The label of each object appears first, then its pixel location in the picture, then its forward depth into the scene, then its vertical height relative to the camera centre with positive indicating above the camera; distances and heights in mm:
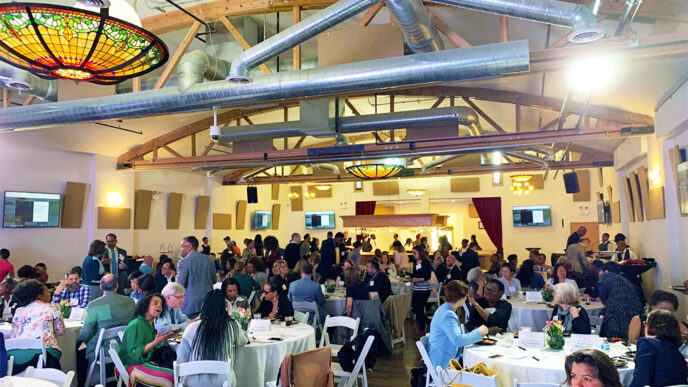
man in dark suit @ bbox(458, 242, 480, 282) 9148 -363
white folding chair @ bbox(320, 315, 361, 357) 4861 -834
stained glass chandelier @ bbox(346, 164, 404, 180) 10172 +1499
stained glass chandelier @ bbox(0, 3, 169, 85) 2637 +1155
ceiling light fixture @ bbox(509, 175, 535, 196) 12820 +1582
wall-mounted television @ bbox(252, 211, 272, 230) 16953 +699
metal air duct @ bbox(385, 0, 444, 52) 4418 +2097
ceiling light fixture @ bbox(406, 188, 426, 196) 15680 +1556
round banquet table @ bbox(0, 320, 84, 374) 4668 -991
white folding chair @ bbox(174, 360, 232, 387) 3221 -843
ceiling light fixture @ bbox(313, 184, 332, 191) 15756 +1735
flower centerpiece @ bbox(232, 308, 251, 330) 4270 -669
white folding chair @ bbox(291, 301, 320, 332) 5906 -812
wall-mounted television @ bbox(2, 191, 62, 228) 8914 +550
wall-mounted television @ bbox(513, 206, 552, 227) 15320 +797
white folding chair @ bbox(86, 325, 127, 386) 4270 -981
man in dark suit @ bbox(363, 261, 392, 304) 7008 -612
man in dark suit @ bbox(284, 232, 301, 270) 10539 -276
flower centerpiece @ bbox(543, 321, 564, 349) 3736 -715
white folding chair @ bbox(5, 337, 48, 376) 3827 -826
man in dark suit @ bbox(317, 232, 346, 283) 9797 -359
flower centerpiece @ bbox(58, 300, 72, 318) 5168 -732
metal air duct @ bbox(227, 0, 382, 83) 4305 +1927
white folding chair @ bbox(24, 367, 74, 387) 2965 -831
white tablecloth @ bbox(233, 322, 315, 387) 3984 -964
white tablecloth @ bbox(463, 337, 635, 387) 3299 -846
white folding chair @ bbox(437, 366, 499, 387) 2881 -833
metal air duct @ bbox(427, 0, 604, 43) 3560 +1761
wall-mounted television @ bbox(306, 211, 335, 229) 18031 +743
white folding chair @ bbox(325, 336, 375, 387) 4012 -1119
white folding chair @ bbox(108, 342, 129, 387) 3482 -896
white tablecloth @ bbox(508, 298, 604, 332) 5879 -888
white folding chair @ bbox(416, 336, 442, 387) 3639 -924
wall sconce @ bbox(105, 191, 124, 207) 11016 +918
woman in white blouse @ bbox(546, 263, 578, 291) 6484 -427
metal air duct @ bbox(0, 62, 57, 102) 5289 +1939
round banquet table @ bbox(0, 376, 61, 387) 2830 -835
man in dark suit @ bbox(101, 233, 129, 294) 7934 -368
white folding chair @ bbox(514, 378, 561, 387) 2709 -790
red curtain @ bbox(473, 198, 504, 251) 15906 +814
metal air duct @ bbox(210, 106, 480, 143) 8445 +2100
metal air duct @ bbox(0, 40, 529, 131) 4496 +1620
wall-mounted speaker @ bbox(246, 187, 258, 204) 15211 +1417
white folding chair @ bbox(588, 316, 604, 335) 4618 -794
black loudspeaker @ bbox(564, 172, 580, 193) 11773 +1424
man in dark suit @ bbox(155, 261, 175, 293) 7340 -545
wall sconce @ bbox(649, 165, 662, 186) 7301 +1005
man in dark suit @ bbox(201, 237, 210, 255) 10981 -209
